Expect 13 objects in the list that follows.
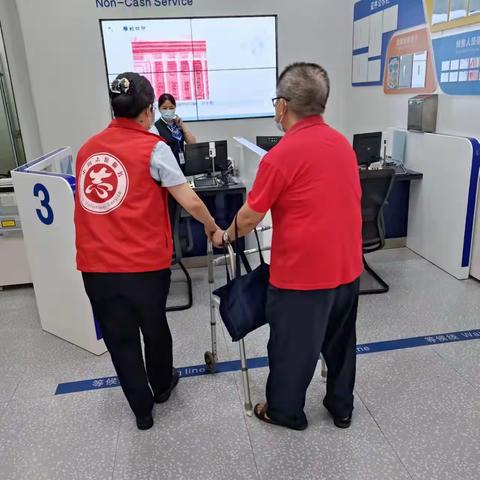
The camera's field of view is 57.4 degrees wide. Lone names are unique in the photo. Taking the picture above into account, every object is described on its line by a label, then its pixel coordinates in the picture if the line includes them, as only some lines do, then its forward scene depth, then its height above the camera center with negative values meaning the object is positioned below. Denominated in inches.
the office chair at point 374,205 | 115.3 -30.4
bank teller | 155.9 -10.4
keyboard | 141.4 -27.0
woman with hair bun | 61.7 -15.5
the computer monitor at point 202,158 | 143.3 -19.6
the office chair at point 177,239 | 113.4 -36.1
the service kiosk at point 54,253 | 91.4 -31.8
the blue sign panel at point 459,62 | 120.3 +6.1
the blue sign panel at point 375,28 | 149.3 +21.2
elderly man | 56.7 -17.4
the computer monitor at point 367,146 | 147.3 -18.7
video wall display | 192.2 +16.2
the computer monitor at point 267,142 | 159.2 -16.8
